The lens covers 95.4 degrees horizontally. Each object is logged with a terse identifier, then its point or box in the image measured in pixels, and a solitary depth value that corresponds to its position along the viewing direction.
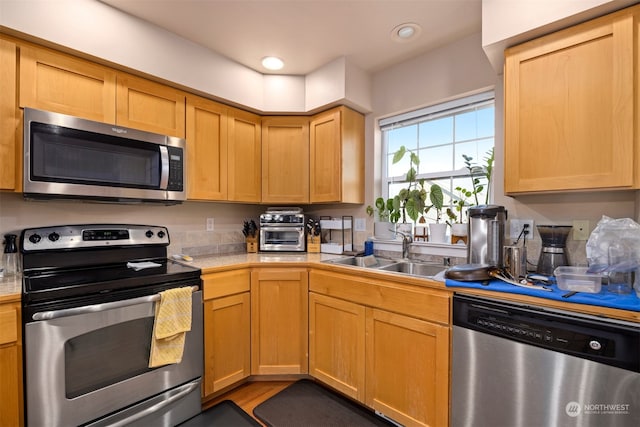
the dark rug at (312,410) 1.71
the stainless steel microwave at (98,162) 1.47
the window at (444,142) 2.00
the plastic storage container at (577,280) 1.18
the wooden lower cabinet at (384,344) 1.45
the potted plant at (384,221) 2.31
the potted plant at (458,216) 1.94
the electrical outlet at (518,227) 1.66
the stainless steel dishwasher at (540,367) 1.01
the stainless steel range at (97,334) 1.25
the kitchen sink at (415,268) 2.01
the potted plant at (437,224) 2.08
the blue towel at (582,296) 1.03
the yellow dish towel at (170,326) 1.52
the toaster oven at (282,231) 2.54
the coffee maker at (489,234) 1.58
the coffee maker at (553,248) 1.48
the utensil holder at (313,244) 2.55
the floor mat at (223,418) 1.68
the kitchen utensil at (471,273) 1.38
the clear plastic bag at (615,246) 1.19
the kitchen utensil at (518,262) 1.43
